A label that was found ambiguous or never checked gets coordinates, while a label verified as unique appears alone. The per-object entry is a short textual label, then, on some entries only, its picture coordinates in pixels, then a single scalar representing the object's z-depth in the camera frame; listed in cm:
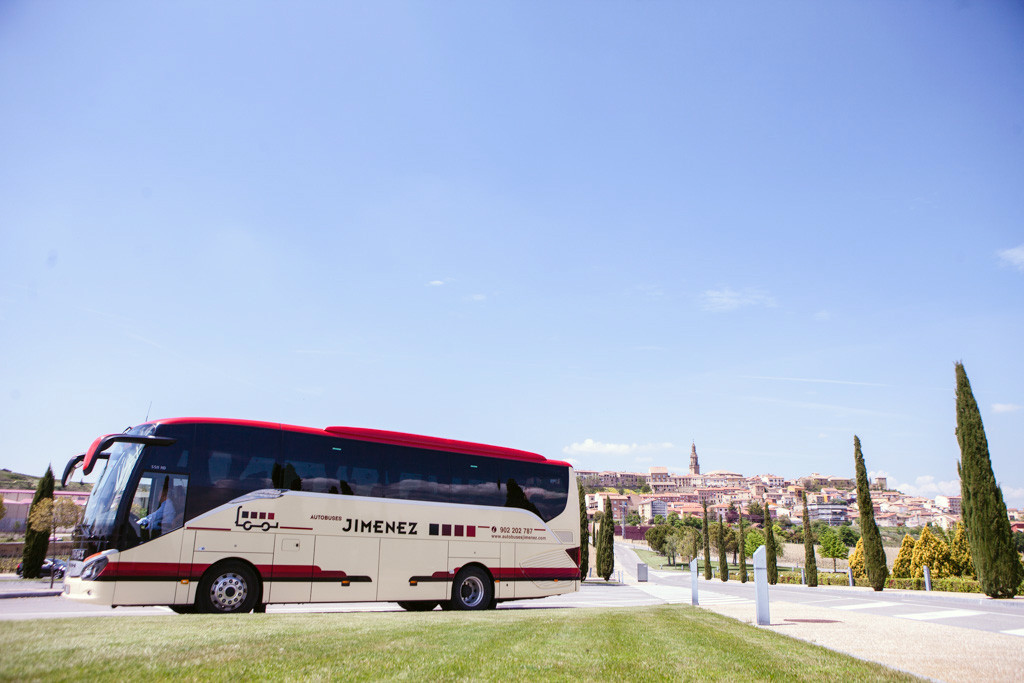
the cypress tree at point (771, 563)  4438
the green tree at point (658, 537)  10475
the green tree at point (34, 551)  2791
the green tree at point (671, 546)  9469
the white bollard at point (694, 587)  1792
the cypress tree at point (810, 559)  4203
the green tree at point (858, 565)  4612
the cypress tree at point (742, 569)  4180
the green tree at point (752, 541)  8488
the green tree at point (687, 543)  8787
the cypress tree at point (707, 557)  5503
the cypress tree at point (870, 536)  3284
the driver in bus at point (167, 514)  1101
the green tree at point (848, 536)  11796
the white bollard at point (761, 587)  1241
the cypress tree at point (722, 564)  5222
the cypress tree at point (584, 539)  4206
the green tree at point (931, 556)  3491
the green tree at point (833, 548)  7762
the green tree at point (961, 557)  3438
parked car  2762
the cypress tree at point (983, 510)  2306
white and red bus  1102
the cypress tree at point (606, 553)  4581
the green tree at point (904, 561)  3828
